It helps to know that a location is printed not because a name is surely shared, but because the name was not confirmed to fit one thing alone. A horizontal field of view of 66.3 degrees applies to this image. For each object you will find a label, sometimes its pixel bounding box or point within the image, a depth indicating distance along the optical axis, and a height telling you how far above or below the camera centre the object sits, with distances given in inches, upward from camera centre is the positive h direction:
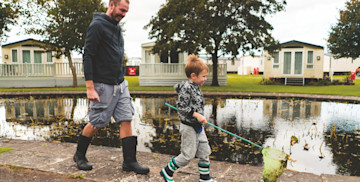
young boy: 103.3 -16.9
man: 111.5 -2.0
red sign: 1827.0 +41.9
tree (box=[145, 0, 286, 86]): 697.0 +135.5
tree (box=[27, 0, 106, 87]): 722.2 +146.7
